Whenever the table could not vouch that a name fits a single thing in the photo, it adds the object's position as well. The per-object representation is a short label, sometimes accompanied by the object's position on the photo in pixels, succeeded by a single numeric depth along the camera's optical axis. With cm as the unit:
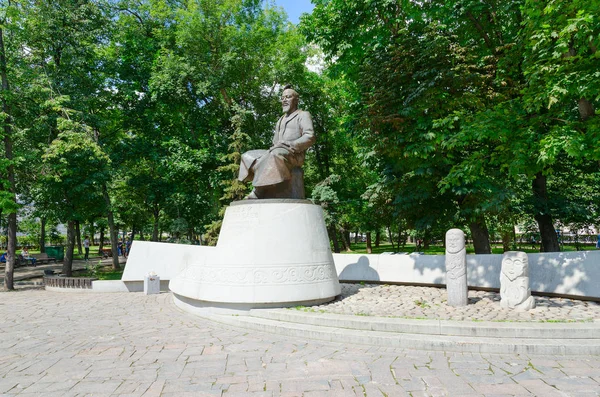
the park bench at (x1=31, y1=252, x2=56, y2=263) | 2528
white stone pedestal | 723
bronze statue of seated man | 814
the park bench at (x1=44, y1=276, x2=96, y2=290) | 1209
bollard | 1116
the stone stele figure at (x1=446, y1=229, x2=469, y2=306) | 728
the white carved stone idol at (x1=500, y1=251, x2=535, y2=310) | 689
